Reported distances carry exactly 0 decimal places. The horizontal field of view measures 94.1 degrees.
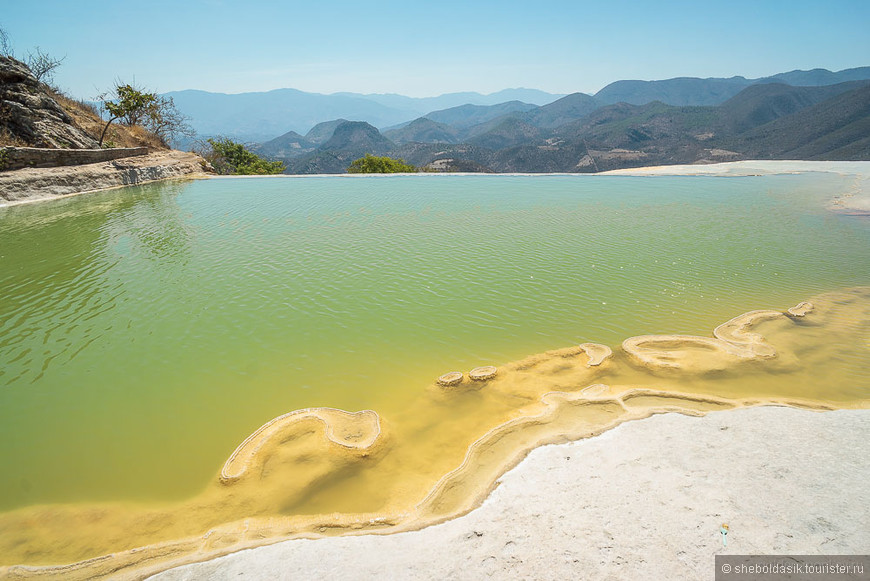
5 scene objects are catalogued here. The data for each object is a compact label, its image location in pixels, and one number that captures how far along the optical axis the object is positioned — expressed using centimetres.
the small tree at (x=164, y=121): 4178
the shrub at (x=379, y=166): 5131
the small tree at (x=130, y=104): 3628
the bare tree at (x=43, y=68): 3353
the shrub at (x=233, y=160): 5462
